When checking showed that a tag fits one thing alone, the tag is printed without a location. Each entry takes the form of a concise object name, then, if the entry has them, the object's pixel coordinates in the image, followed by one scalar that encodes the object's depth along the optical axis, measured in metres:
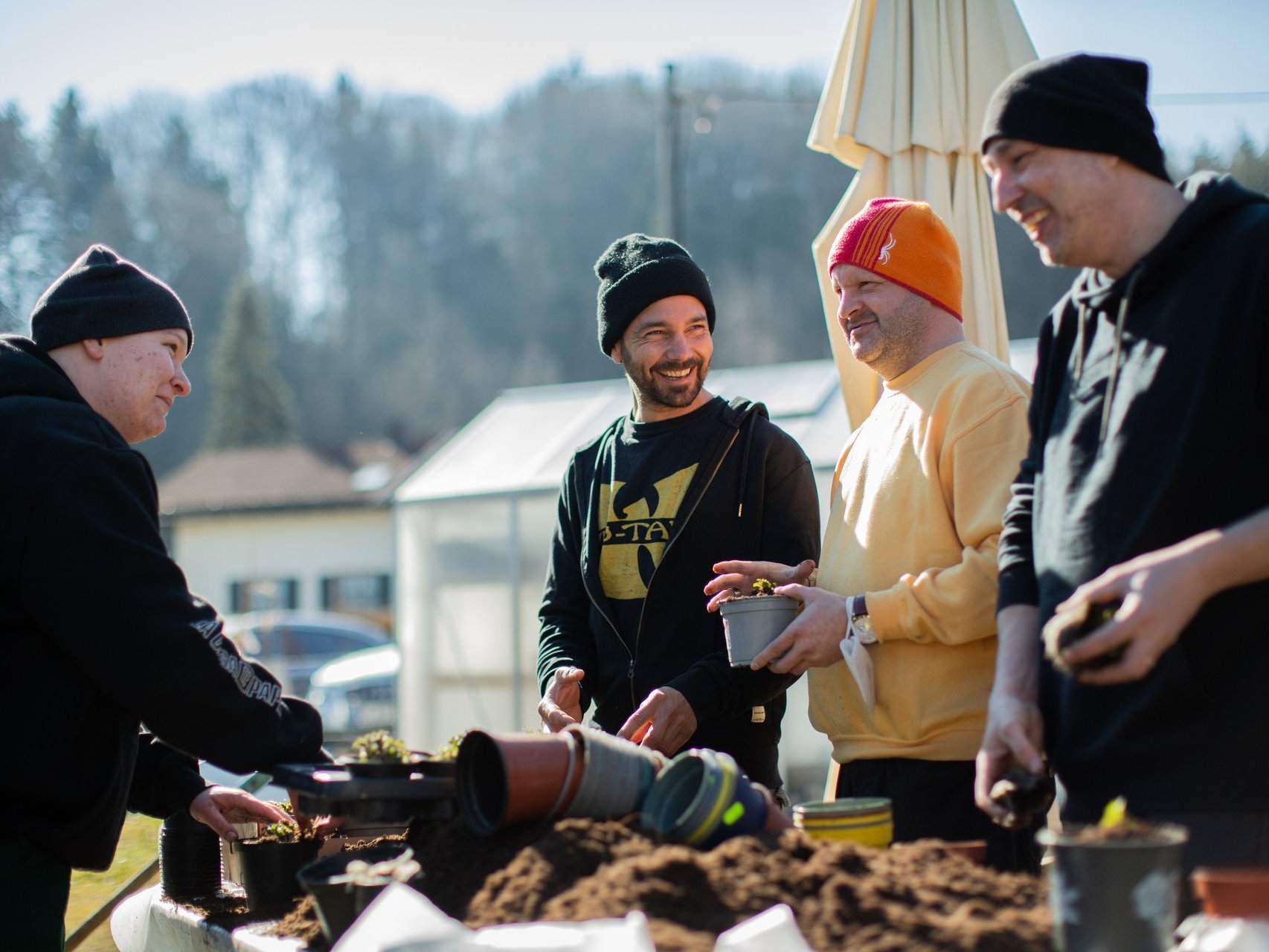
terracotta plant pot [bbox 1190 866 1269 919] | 1.58
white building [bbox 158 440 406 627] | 33.19
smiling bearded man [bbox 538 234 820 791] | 3.26
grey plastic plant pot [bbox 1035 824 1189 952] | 1.53
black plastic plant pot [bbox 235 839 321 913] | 2.70
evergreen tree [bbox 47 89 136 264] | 25.91
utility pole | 14.50
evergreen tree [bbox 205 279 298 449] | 51.84
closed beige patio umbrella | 3.96
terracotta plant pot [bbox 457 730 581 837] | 2.23
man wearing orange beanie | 2.57
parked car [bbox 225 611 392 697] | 22.00
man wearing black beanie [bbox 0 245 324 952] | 2.56
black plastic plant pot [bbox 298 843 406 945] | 2.08
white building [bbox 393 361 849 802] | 10.38
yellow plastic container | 2.15
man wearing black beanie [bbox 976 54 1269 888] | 1.82
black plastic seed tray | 2.35
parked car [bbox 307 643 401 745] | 17.30
